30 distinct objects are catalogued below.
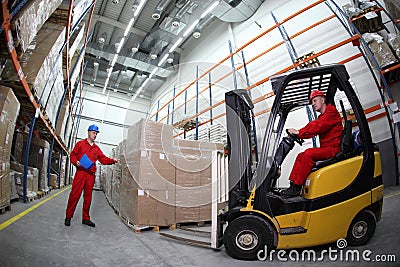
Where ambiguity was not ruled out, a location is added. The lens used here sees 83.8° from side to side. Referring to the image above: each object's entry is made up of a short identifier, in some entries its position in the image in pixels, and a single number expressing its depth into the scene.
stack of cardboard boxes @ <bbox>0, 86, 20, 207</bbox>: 3.46
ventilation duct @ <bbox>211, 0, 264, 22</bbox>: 8.88
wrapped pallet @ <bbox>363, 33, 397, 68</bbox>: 4.64
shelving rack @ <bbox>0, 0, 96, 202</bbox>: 2.62
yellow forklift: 2.24
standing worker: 3.56
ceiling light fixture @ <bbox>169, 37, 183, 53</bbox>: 10.89
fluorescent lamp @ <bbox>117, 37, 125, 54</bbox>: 11.24
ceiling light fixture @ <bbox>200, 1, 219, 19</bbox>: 8.70
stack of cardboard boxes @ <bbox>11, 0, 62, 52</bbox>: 2.83
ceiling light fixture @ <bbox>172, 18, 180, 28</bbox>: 9.79
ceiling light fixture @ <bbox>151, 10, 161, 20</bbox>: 9.23
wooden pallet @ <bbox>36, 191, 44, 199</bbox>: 5.60
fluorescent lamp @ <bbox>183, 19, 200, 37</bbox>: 9.94
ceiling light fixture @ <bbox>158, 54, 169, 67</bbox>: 12.56
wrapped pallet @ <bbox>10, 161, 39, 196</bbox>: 4.89
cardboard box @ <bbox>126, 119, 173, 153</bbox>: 3.92
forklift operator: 2.42
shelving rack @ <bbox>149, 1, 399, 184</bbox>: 5.04
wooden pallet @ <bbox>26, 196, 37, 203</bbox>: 4.74
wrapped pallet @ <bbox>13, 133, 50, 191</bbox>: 6.72
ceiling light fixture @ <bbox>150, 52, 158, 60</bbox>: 12.32
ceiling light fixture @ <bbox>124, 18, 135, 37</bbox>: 9.72
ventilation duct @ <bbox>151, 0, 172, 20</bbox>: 9.23
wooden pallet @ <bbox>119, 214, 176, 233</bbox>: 3.59
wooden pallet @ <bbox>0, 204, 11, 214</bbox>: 3.44
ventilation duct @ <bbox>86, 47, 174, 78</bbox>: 12.62
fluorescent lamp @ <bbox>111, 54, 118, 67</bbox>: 12.77
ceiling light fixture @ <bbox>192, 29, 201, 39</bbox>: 10.60
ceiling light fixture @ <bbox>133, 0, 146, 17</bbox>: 8.98
